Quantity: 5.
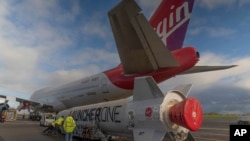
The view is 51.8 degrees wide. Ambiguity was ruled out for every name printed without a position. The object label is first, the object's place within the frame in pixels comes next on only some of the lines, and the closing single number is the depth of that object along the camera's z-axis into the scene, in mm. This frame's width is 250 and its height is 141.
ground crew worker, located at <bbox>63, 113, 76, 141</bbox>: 12672
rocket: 8125
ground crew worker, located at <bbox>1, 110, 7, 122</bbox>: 20172
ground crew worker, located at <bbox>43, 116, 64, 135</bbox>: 17567
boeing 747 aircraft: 9844
